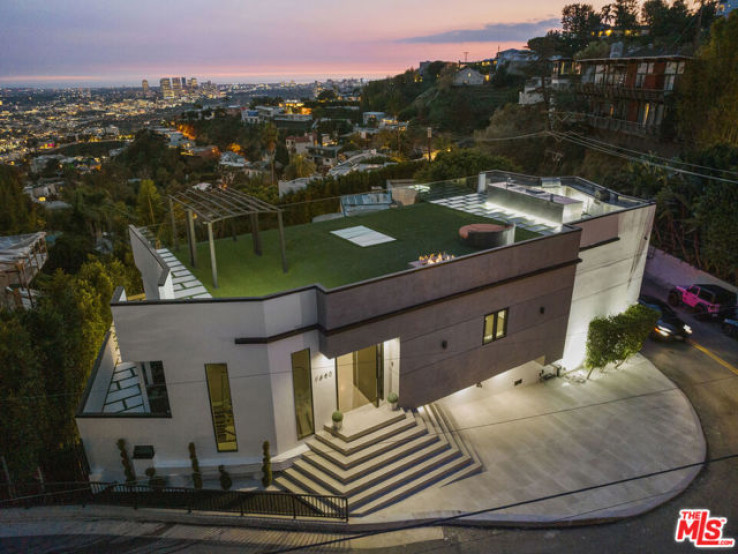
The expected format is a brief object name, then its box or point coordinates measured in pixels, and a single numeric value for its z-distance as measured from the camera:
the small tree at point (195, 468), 11.57
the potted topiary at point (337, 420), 12.45
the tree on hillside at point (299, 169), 58.04
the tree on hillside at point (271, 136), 70.41
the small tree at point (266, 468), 11.58
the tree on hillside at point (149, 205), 28.73
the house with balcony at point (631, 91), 36.00
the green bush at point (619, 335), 16.97
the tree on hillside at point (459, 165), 33.50
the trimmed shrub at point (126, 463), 11.52
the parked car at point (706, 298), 22.08
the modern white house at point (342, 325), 11.12
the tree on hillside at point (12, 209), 34.94
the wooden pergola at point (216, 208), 12.16
